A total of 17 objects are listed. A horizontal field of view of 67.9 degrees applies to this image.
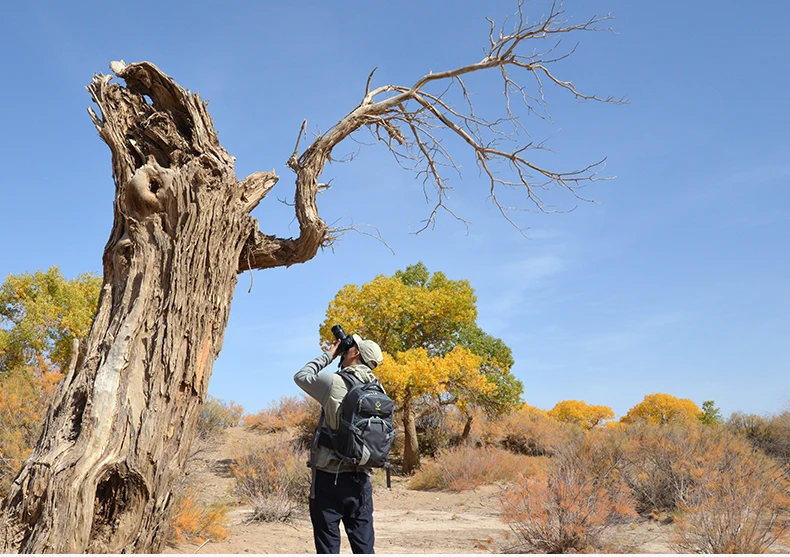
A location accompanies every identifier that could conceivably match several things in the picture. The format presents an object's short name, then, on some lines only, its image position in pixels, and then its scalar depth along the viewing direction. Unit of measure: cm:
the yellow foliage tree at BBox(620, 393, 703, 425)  2795
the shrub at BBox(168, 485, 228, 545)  733
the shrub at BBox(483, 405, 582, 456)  2067
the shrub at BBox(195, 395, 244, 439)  1786
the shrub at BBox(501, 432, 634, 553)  721
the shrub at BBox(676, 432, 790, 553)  657
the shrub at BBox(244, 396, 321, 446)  1980
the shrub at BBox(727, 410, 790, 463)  1566
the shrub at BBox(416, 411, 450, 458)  1968
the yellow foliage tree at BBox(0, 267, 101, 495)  1959
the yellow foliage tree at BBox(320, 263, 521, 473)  1630
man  428
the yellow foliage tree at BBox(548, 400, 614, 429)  3212
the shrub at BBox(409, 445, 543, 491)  1460
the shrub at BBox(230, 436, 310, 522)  942
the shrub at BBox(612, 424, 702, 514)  963
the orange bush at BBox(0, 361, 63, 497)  945
